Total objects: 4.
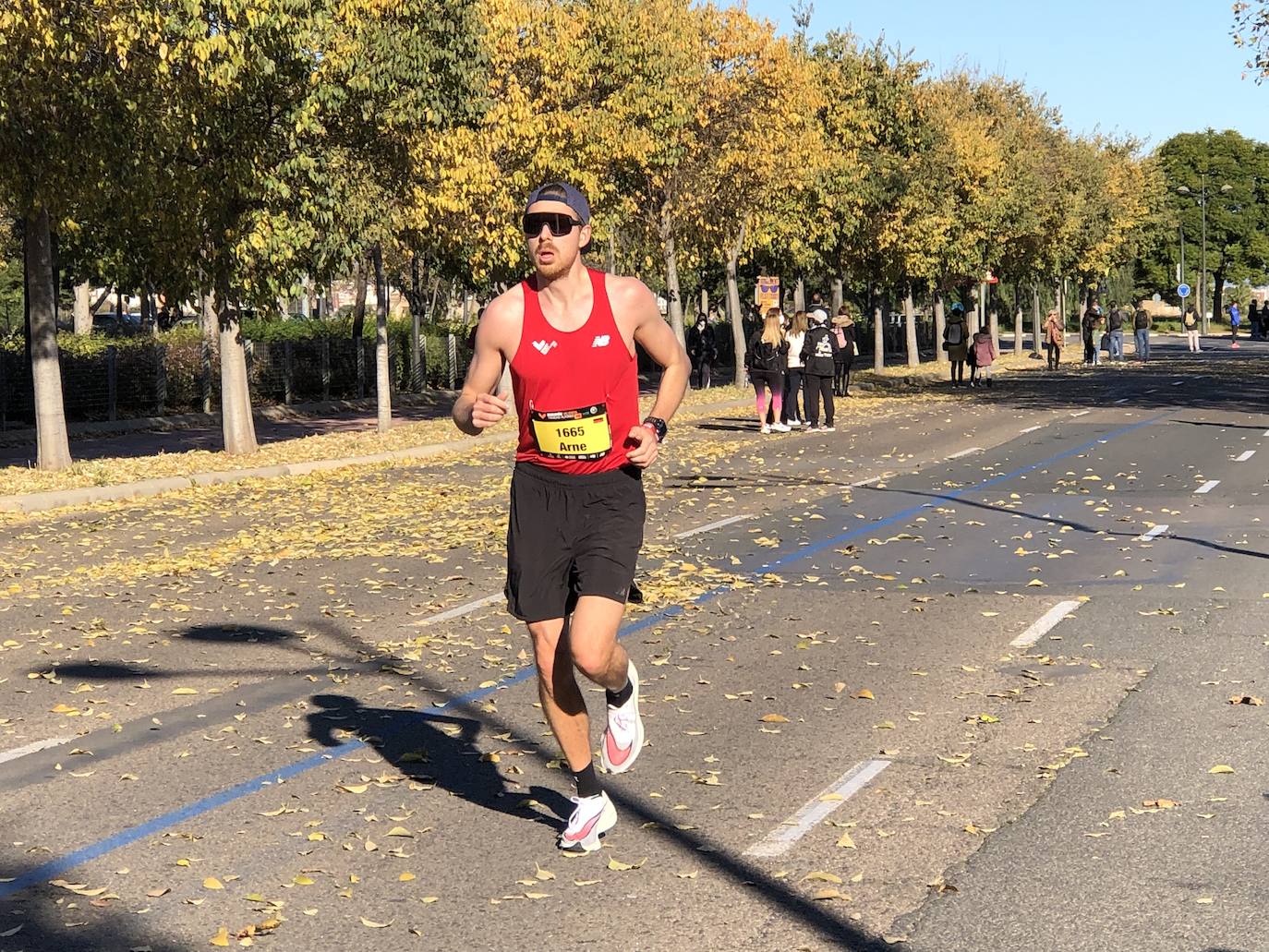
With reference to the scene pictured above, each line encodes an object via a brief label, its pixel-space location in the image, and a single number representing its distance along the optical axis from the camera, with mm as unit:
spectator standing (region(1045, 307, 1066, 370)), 52656
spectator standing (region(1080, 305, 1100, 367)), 56181
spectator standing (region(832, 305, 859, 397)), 35931
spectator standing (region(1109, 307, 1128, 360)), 58284
